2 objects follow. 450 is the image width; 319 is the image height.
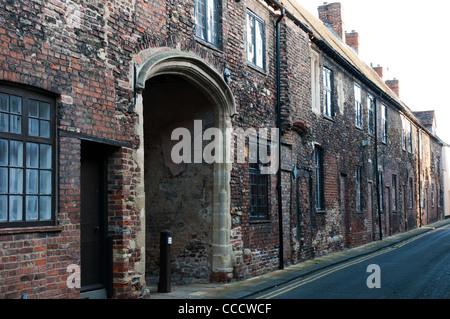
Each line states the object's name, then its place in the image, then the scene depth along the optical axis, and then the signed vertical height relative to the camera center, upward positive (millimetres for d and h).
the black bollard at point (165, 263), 10133 -1268
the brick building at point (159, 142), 6965 +998
